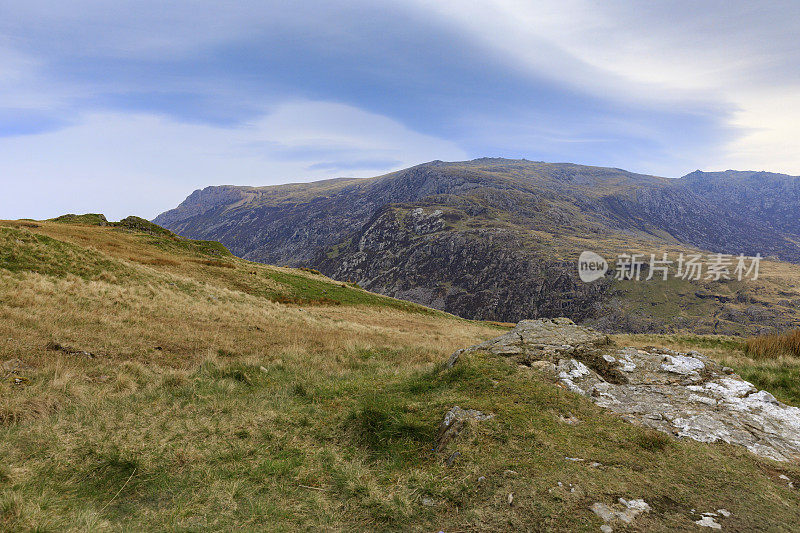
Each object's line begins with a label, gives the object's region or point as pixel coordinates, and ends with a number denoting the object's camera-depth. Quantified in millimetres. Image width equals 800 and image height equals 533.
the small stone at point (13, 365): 9416
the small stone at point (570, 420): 7620
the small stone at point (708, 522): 4625
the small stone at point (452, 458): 6347
